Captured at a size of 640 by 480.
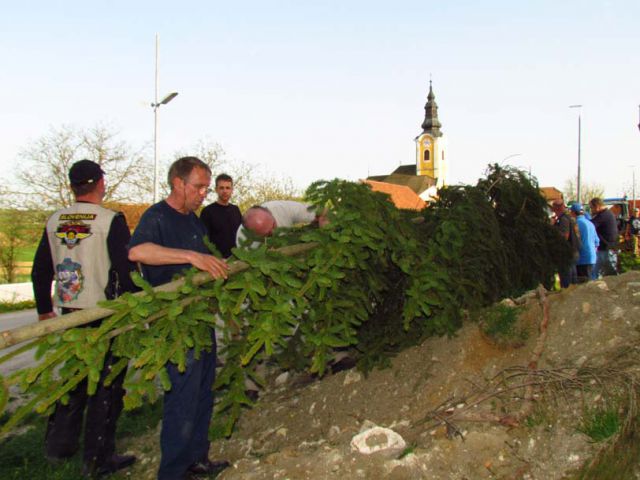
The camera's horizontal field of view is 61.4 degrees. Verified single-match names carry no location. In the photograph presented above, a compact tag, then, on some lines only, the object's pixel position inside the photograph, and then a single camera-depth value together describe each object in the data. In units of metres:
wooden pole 2.51
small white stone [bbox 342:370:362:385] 4.30
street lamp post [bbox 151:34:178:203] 16.89
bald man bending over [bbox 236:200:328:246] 3.96
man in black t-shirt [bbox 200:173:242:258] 6.80
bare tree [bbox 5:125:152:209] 17.36
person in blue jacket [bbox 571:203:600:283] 9.00
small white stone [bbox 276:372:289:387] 5.11
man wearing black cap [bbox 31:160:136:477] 3.77
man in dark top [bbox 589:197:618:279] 9.82
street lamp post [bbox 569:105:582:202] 32.53
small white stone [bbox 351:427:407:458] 3.10
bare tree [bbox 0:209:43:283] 15.55
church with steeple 114.06
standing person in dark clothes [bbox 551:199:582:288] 8.19
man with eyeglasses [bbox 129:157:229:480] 3.21
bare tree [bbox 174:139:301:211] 20.91
